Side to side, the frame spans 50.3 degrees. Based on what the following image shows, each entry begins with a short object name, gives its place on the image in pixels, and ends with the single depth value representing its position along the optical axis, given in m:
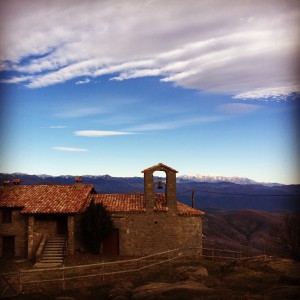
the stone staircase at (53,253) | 24.17
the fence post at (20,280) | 17.36
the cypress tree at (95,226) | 26.70
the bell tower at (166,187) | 28.02
